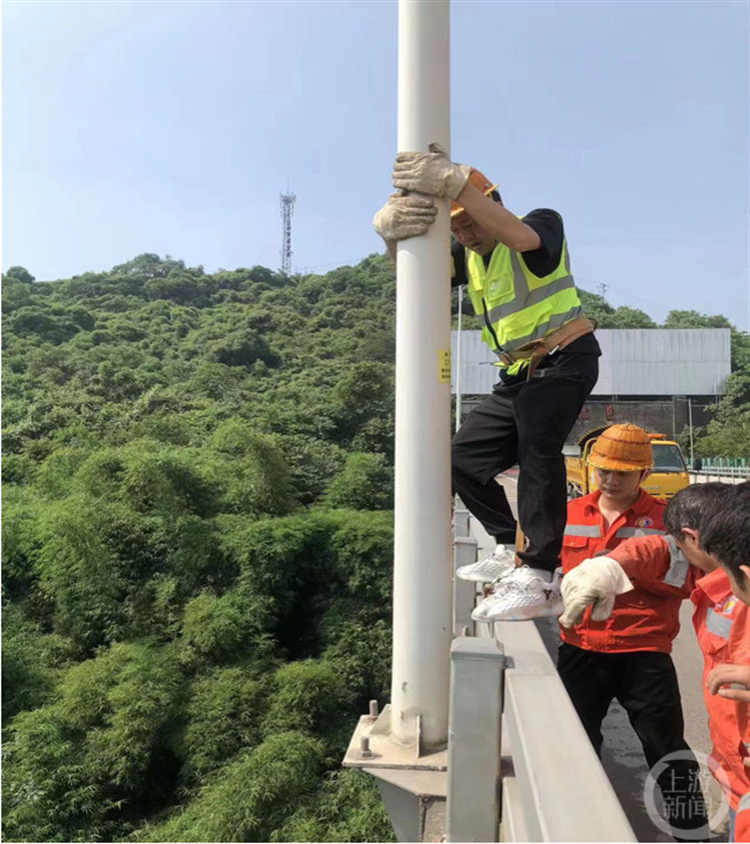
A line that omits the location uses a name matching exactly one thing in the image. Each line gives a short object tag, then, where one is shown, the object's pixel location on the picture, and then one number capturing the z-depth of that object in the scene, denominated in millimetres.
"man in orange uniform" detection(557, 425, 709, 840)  2451
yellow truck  12273
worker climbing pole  2154
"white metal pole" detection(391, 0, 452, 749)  2146
